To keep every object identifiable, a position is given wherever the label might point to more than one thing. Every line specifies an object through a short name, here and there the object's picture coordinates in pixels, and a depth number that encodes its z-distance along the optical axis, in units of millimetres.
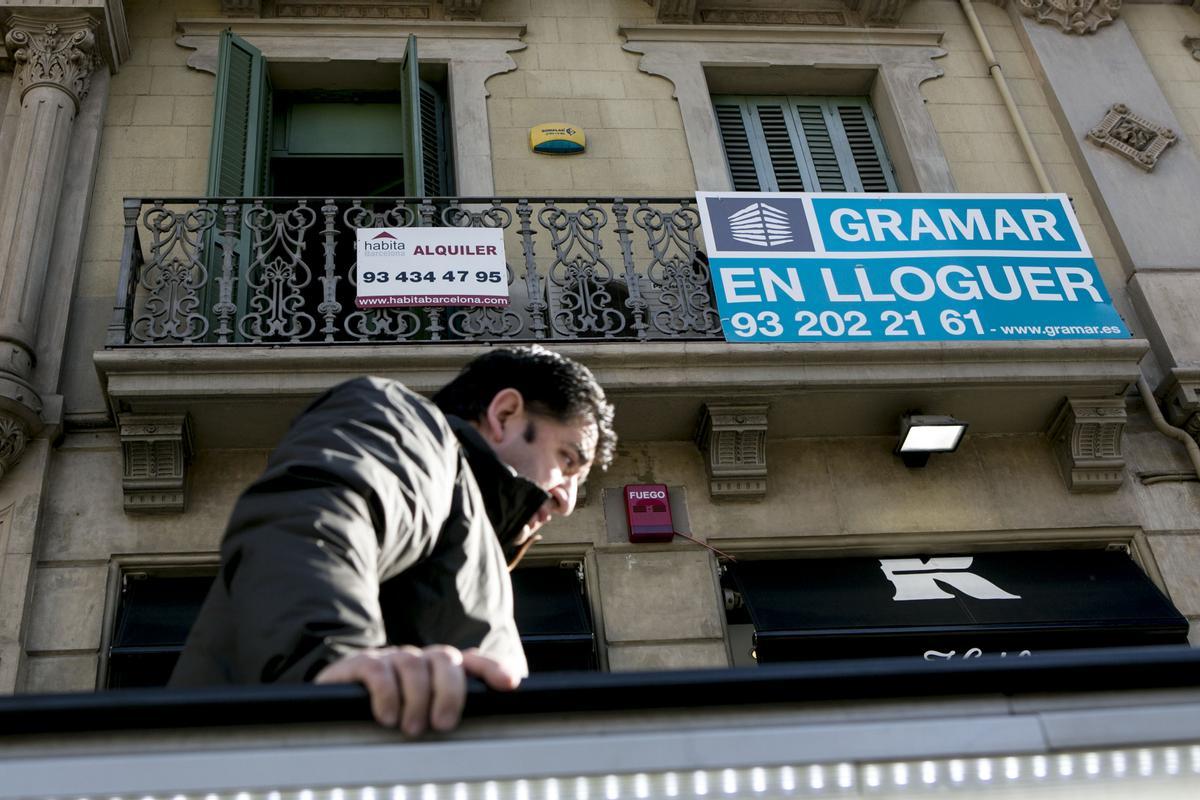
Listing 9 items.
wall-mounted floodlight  7613
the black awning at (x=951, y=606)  6953
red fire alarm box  7289
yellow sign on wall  9312
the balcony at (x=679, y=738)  1401
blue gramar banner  7758
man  1687
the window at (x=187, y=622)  6578
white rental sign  7684
